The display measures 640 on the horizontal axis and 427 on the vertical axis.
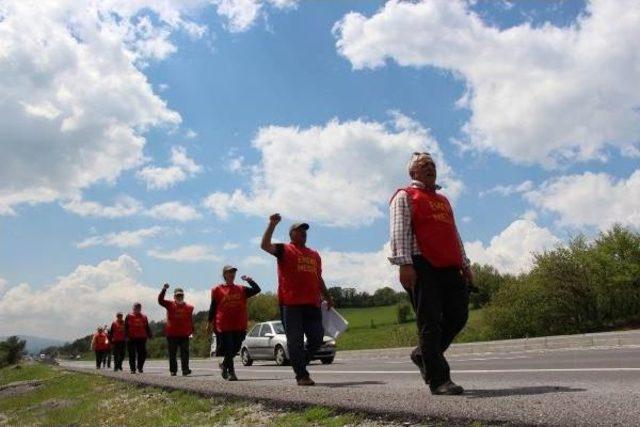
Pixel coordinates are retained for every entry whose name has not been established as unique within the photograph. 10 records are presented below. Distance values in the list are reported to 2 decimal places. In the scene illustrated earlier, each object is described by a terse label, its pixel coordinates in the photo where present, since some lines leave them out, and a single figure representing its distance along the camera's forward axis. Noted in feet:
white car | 68.80
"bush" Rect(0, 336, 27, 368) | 316.40
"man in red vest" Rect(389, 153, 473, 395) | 18.02
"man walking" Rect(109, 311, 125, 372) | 70.13
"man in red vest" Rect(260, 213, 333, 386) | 26.13
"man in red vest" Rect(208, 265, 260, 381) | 36.35
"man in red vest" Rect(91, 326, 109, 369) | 96.02
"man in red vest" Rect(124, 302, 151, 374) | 59.36
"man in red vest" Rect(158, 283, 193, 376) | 46.07
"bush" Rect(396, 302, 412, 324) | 228.84
